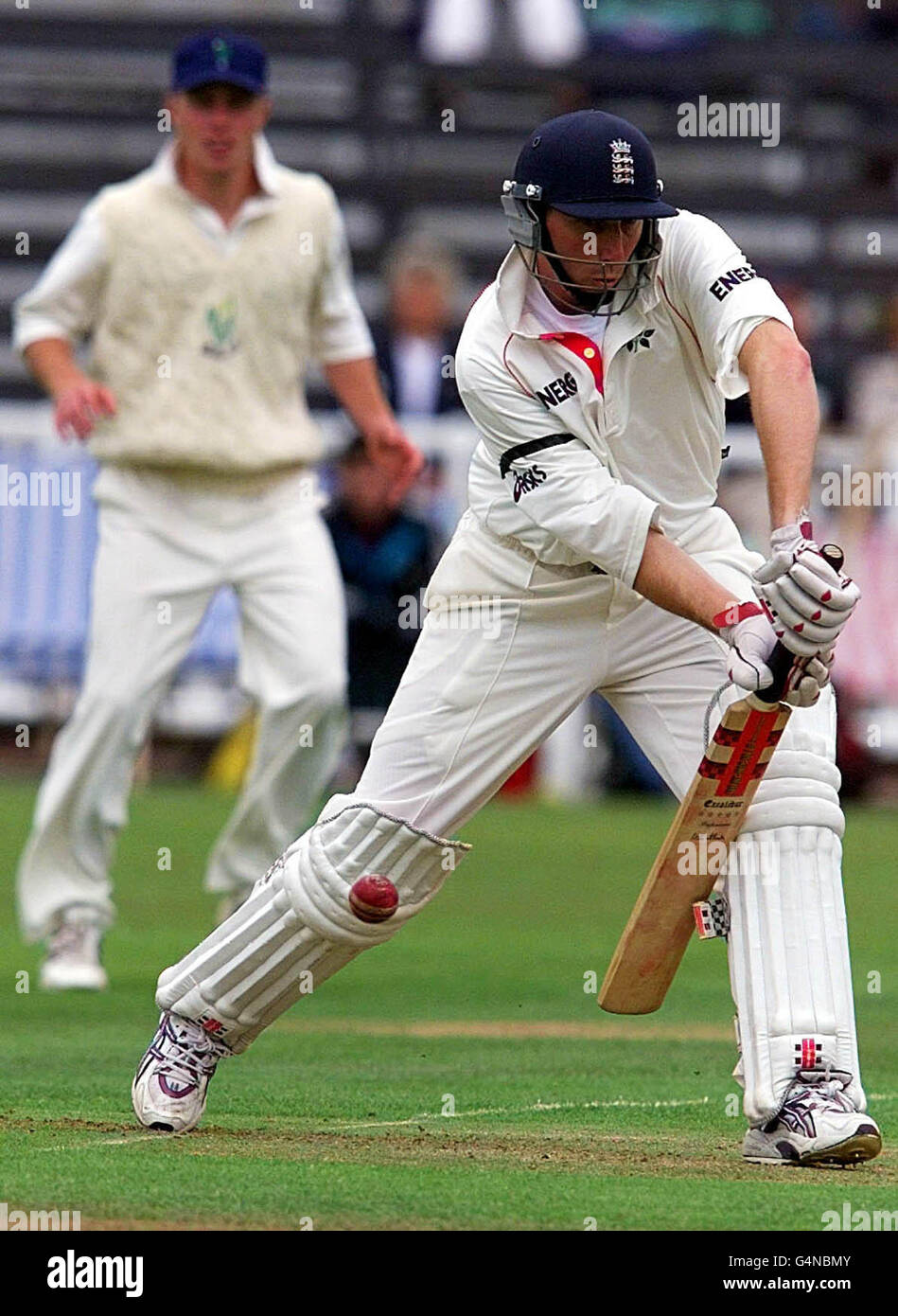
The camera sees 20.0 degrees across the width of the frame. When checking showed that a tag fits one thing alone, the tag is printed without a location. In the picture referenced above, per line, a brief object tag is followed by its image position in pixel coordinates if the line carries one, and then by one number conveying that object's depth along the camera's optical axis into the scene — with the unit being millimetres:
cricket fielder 7645
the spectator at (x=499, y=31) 16797
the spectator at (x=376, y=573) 12438
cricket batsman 4812
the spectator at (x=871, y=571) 13359
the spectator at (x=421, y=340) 13344
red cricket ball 5059
